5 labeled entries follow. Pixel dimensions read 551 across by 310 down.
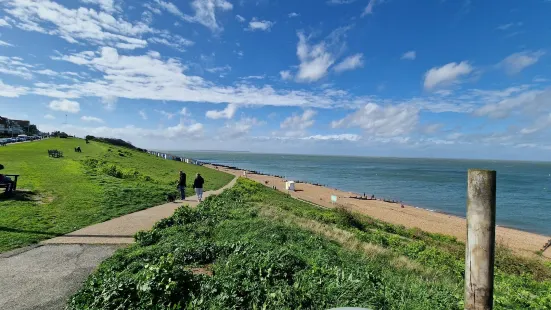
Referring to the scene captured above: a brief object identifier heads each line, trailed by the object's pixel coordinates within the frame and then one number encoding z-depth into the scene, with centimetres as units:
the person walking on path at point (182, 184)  1756
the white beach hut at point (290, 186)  4273
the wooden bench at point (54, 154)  3066
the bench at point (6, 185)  1326
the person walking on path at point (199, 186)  1709
